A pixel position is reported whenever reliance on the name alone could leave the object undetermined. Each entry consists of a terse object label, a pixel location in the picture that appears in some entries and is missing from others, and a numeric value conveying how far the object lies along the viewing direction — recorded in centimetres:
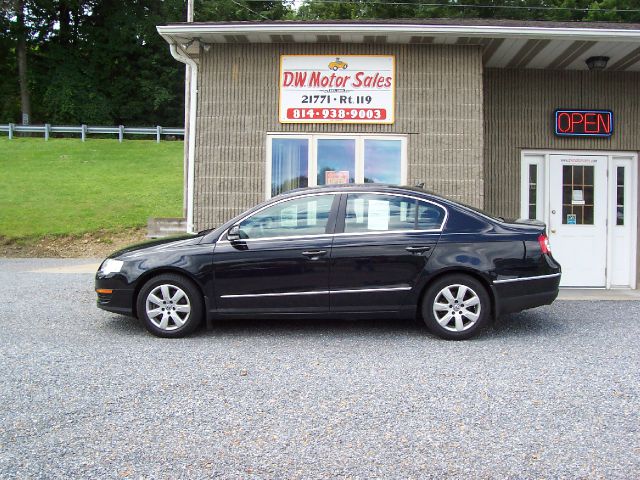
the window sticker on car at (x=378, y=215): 618
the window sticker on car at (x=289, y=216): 621
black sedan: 602
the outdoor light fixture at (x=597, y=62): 901
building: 879
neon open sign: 970
